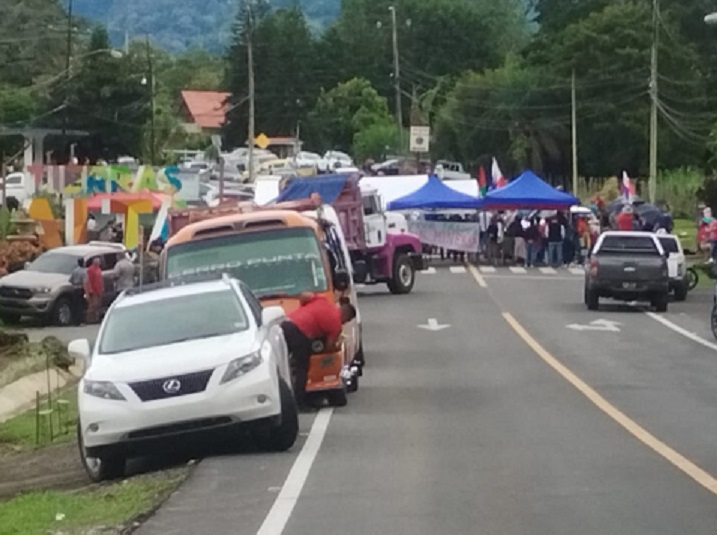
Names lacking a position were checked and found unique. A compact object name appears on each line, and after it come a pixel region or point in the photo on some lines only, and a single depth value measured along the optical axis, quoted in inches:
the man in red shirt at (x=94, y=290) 1665.8
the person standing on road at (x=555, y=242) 2374.3
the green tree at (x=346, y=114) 4972.9
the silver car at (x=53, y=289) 1670.8
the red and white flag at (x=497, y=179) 2645.2
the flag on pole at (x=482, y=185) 2597.4
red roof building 6422.2
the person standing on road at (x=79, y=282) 1675.7
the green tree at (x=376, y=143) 4601.4
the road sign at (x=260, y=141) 3752.7
